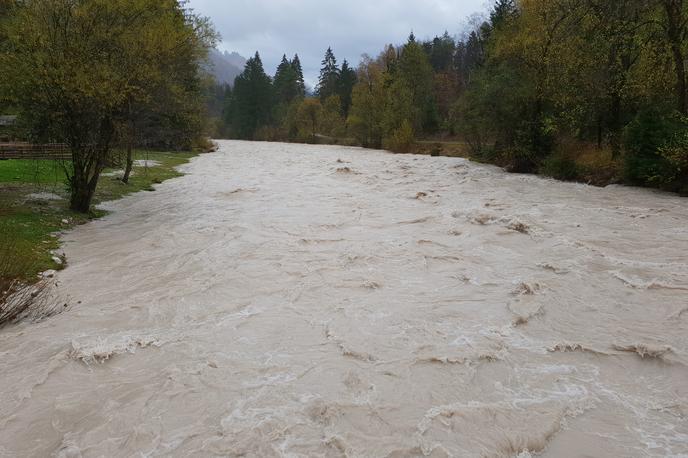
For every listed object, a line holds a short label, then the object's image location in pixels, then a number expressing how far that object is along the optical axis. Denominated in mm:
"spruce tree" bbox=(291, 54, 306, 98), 103750
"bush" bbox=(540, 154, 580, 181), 21938
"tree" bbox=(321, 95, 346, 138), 73562
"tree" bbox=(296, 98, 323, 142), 77331
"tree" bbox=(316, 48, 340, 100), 93462
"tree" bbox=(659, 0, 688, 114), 16828
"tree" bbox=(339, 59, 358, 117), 86269
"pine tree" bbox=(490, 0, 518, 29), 46403
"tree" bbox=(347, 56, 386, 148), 57069
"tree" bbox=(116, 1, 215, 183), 12797
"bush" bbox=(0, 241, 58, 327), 6469
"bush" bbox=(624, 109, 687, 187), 16703
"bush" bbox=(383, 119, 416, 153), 48906
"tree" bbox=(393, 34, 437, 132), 60344
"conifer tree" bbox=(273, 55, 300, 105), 99200
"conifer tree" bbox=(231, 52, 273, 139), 92312
